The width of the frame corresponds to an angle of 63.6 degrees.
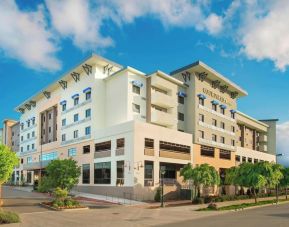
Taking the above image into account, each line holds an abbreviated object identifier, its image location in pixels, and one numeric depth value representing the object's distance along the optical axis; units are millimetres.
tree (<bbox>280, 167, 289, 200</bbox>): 38122
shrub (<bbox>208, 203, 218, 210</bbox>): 24509
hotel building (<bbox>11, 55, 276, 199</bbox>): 32544
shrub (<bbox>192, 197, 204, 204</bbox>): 29433
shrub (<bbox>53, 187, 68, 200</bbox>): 23350
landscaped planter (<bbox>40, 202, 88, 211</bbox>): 22395
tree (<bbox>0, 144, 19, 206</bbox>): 17857
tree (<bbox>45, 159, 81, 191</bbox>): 28043
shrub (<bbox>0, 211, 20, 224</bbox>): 15166
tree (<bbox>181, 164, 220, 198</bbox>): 30352
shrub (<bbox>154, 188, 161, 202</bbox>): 31214
